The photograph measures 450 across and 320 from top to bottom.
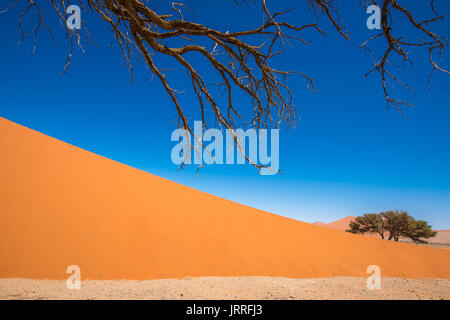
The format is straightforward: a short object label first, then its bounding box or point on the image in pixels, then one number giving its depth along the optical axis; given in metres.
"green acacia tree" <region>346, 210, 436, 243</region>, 21.05
